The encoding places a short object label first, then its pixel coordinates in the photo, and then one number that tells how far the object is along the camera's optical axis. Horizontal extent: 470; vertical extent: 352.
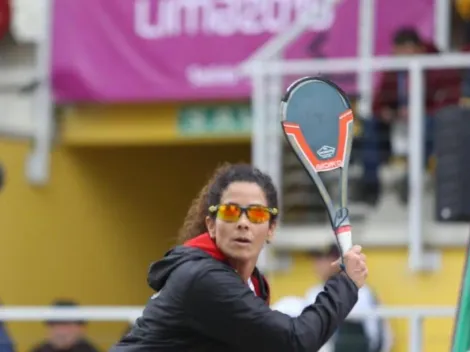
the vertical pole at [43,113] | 24.50
